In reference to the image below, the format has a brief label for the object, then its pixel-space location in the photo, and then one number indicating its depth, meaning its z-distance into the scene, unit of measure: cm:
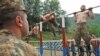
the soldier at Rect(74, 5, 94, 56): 330
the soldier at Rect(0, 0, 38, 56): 52
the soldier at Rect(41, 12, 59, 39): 331
